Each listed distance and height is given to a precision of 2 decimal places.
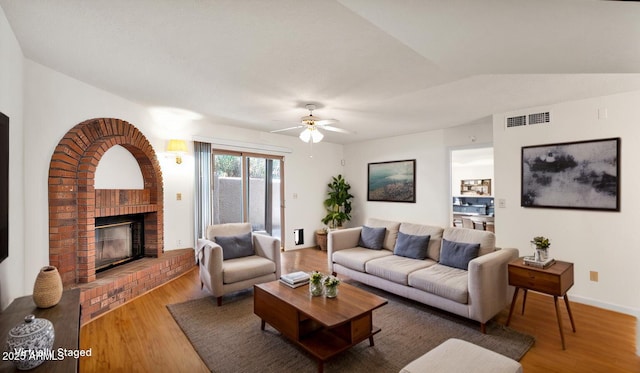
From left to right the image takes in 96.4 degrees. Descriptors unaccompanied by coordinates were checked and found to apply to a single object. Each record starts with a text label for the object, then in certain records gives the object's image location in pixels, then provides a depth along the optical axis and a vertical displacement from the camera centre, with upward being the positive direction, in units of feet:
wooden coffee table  7.42 -3.64
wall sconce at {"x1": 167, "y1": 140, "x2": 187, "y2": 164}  14.65 +2.08
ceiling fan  12.33 +2.38
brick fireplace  9.60 -0.95
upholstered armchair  11.05 -3.15
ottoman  5.15 -3.31
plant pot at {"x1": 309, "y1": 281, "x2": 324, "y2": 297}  8.73 -3.16
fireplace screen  11.95 -2.56
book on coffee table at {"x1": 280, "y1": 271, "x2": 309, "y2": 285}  9.51 -3.14
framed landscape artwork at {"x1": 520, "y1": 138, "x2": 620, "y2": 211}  10.91 +0.37
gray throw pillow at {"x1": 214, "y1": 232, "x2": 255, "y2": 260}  12.60 -2.68
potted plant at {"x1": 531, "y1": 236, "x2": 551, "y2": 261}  8.91 -2.03
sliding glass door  17.60 -0.23
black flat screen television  5.99 +0.04
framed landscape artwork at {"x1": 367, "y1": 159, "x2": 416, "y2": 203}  19.35 +0.30
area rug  7.52 -4.66
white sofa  9.03 -3.26
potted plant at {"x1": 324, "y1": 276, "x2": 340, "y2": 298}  8.60 -3.08
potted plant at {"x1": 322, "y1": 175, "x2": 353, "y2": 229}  22.04 -1.43
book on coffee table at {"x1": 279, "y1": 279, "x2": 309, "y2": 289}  9.39 -3.26
